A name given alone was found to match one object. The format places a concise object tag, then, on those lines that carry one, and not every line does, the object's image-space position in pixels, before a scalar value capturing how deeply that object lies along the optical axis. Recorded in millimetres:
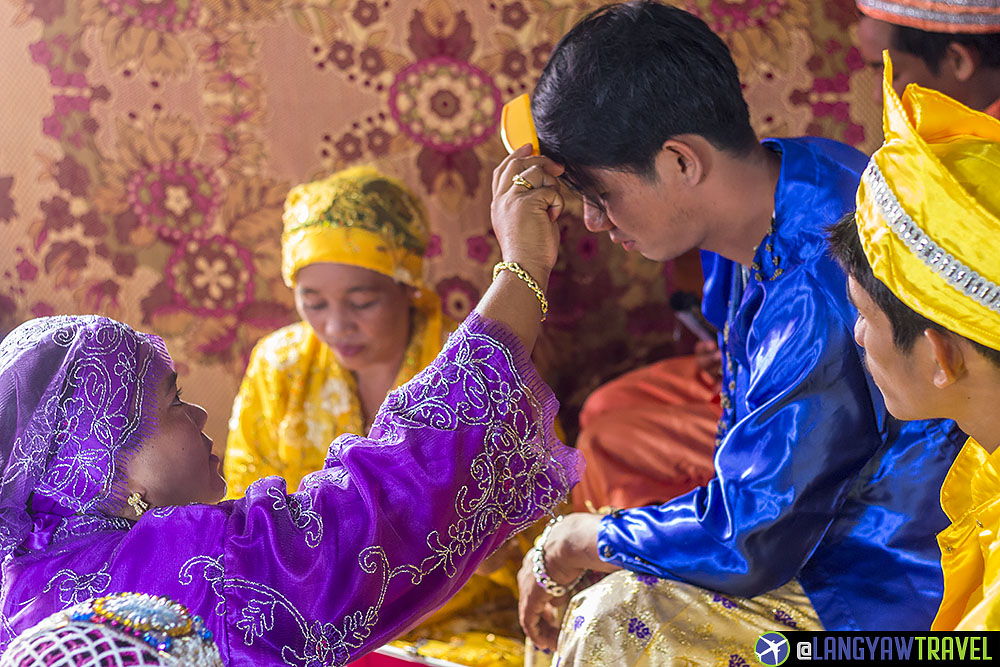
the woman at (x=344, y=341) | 2537
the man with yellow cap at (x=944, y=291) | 1017
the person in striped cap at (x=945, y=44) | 2170
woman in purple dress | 1204
